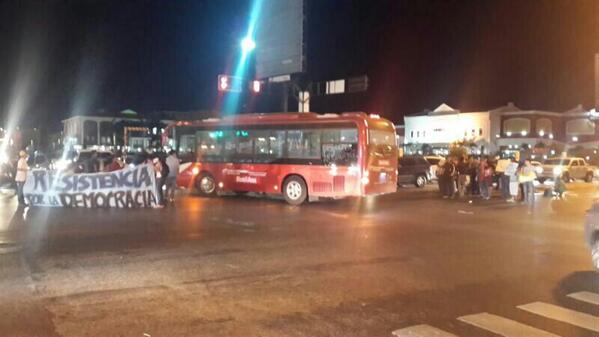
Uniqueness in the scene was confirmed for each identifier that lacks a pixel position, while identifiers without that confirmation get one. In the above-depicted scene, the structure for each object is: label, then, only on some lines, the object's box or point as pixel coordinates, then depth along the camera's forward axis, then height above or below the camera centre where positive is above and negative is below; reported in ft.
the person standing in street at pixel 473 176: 81.35 -3.48
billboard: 83.46 +15.79
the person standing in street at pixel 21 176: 60.85 -2.76
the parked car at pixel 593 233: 31.35 -4.25
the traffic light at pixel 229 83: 89.76 +9.79
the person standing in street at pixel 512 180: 75.00 -3.66
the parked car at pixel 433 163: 108.17 -2.40
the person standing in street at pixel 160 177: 61.60 -2.87
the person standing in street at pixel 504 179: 76.02 -3.68
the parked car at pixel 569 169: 120.78 -3.78
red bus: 63.31 -0.69
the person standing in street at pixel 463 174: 79.18 -3.12
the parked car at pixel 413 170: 100.63 -3.39
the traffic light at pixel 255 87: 88.69 +9.12
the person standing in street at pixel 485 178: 77.46 -3.54
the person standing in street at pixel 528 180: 69.05 -3.33
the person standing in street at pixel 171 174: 65.51 -2.70
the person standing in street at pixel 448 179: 78.12 -3.71
